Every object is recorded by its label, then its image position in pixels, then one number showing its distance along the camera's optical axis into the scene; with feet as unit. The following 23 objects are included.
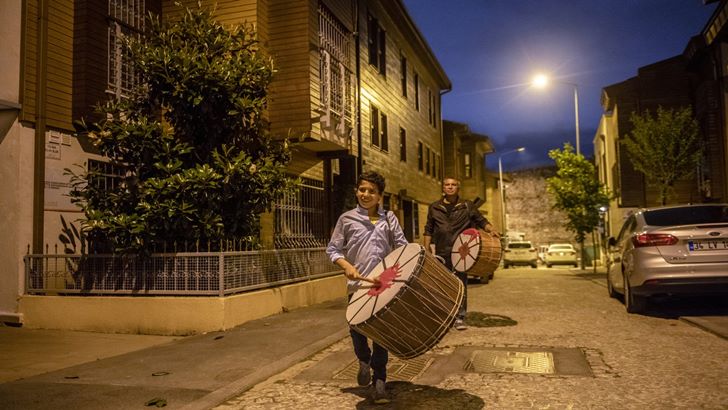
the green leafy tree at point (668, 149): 64.13
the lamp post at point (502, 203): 146.20
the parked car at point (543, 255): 123.19
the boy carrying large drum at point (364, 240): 15.07
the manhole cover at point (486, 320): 27.22
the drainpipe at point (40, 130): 30.04
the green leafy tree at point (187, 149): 28.53
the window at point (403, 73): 76.28
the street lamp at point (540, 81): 82.17
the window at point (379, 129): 62.23
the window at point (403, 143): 73.67
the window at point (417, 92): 83.74
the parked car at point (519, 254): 110.22
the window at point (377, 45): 64.10
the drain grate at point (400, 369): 17.74
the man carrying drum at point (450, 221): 25.34
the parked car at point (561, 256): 117.60
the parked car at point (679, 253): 26.37
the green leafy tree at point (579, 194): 85.51
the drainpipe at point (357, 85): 54.85
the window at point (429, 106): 91.85
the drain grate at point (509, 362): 17.92
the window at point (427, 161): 87.70
